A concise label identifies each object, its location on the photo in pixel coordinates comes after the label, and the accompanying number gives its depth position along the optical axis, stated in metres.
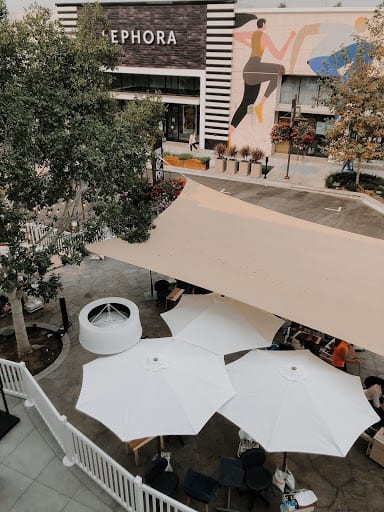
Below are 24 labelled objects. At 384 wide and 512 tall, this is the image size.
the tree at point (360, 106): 22.95
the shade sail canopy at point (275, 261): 9.66
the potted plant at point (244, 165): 28.34
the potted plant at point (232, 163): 28.61
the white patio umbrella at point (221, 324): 9.72
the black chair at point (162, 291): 13.93
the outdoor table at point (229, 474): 7.66
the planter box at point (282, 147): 32.45
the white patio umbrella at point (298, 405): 7.30
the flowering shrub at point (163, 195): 13.28
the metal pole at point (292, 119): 26.33
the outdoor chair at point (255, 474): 7.93
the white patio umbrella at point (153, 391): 7.45
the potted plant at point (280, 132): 27.41
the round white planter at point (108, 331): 8.98
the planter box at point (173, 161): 30.50
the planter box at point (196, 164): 29.69
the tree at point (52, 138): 8.88
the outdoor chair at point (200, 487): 7.49
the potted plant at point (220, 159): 28.86
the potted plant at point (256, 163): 27.88
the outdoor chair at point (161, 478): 7.85
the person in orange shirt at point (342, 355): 10.81
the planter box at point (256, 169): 27.95
